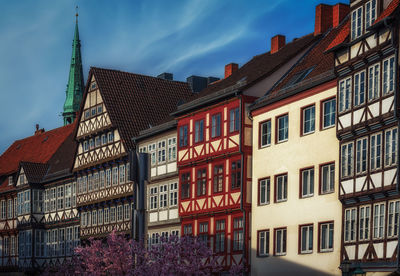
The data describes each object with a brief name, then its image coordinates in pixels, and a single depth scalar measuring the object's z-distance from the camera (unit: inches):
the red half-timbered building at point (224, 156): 1831.9
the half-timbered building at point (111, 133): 2412.6
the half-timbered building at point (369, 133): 1357.0
